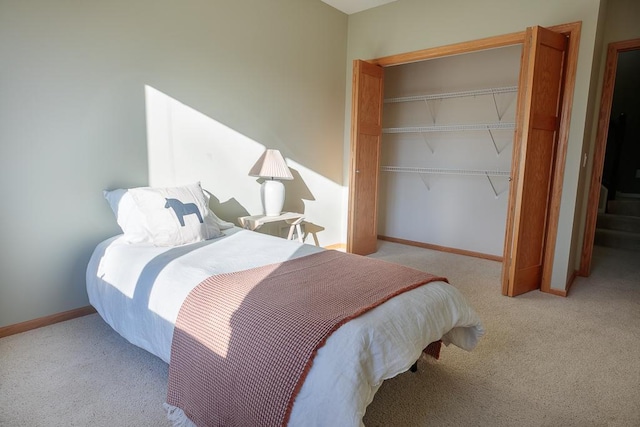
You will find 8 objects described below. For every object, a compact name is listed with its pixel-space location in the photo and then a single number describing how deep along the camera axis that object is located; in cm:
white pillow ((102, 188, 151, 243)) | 228
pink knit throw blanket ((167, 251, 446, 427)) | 123
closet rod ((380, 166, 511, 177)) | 399
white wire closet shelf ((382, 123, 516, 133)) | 381
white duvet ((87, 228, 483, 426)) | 117
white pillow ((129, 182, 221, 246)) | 232
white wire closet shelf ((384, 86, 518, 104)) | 390
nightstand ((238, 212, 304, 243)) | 313
